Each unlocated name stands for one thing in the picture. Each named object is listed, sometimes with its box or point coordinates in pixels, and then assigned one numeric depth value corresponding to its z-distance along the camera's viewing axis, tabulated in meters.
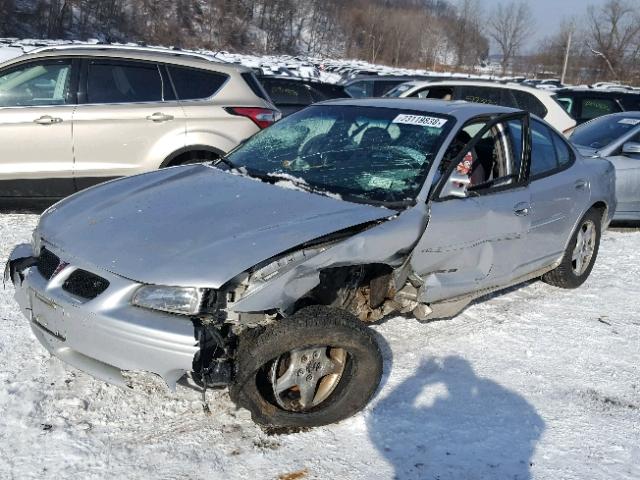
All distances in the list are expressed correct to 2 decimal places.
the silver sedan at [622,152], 7.34
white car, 9.75
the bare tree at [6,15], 55.74
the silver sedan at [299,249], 2.86
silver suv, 6.00
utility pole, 54.72
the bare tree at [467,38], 88.56
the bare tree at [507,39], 77.19
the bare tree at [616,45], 54.31
